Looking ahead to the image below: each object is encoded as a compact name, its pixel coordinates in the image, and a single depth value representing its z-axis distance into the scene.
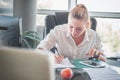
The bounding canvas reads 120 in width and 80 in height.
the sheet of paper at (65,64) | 1.46
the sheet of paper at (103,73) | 1.26
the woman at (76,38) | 1.81
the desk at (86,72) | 1.24
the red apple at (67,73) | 1.21
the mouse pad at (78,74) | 1.20
